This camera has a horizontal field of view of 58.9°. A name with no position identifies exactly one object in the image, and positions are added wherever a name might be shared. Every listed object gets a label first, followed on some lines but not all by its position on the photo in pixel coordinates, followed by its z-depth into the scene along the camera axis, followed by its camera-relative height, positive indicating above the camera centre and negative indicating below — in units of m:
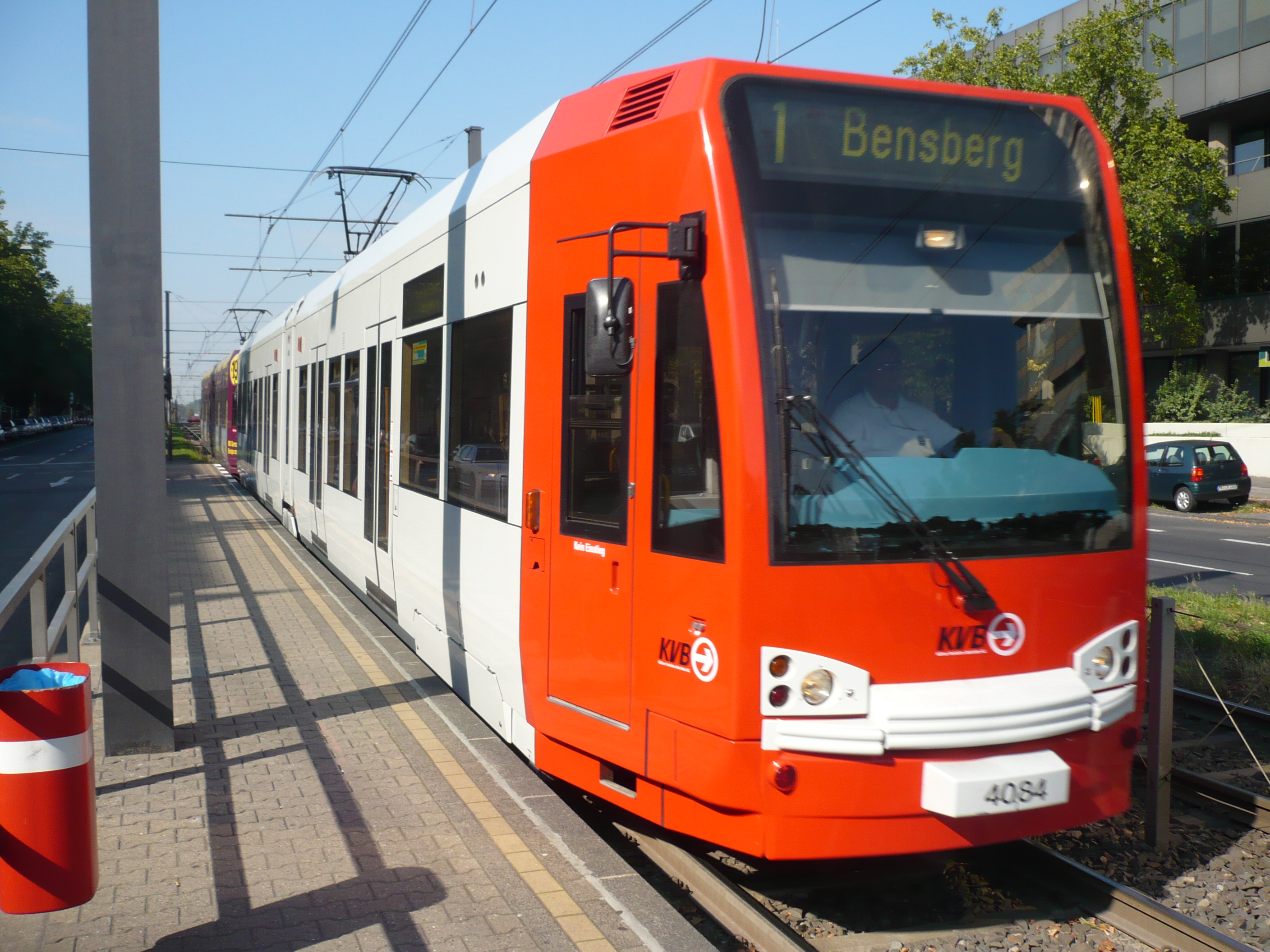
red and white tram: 4.01 -0.14
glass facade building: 33.31 +9.22
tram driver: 4.13 +0.04
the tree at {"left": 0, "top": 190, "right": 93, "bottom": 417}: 55.16 +5.30
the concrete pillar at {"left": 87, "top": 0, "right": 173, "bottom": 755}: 5.84 +0.28
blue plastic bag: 3.78 -0.86
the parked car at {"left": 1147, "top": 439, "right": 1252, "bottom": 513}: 25.05 -1.03
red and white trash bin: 3.55 -1.19
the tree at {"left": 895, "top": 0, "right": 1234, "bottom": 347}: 27.34 +8.18
